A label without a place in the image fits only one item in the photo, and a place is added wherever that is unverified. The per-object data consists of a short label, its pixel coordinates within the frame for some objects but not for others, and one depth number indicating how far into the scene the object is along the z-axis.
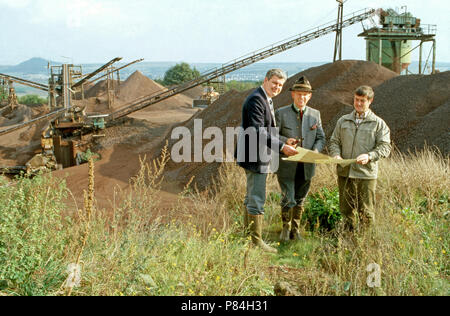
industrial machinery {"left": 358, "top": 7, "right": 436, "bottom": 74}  25.55
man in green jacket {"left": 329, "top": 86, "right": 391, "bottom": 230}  4.48
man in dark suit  4.60
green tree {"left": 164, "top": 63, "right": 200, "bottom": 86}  55.09
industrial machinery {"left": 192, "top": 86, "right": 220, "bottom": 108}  29.33
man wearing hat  4.96
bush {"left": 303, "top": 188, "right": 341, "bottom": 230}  5.81
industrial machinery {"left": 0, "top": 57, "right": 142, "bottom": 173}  18.70
